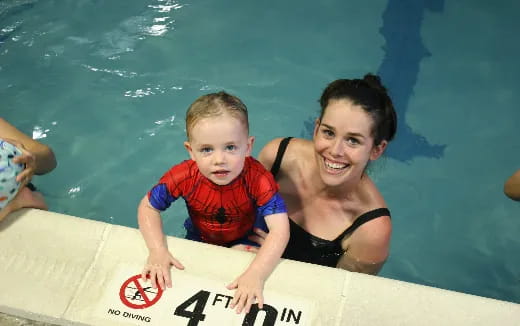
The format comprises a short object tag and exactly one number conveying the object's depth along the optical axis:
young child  2.42
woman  2.72
